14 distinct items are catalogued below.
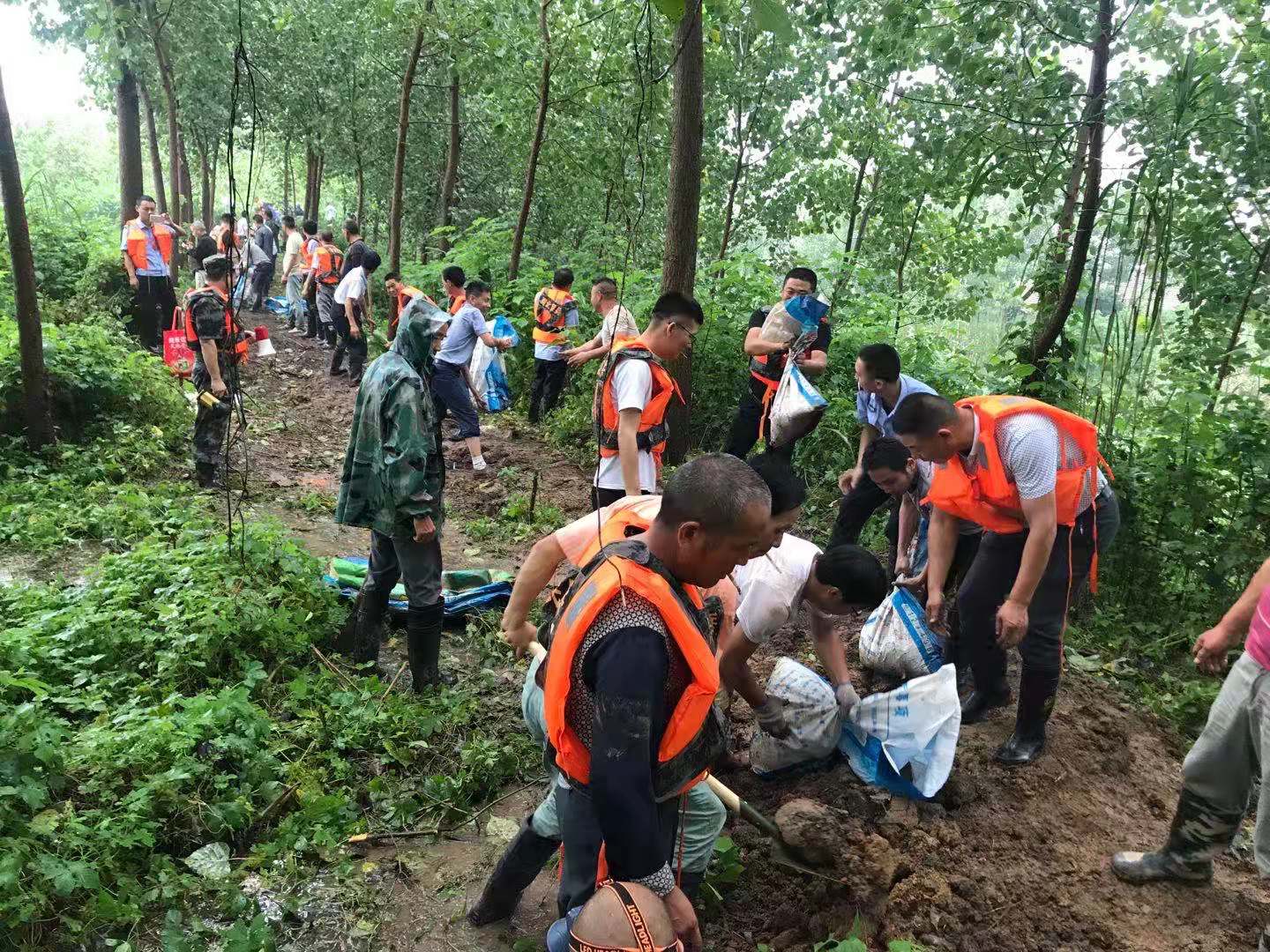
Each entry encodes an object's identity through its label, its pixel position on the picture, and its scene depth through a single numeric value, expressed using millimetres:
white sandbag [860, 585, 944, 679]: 3863
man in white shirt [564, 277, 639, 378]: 6930
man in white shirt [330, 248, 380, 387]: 10922
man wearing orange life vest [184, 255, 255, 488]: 6746
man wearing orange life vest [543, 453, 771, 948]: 1697
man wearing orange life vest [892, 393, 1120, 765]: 3398
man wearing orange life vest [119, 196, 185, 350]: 10289
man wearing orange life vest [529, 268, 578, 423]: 9492
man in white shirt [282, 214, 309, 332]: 15383
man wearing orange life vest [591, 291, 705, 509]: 4273
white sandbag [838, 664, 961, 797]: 3273
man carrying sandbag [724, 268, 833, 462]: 5957
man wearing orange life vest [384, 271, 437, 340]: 9711
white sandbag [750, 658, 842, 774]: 3516
